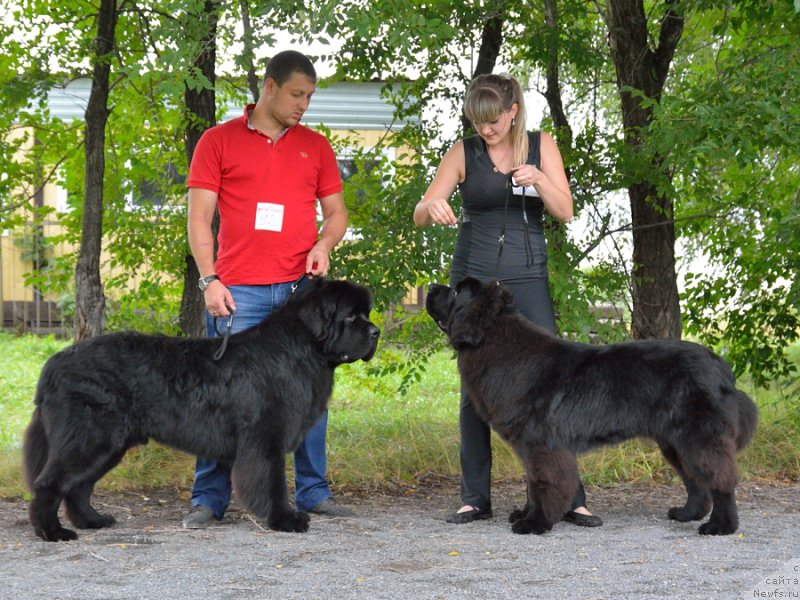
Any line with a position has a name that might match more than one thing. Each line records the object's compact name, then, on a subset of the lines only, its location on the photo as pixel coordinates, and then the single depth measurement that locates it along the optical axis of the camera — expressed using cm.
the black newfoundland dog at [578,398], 448
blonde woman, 466
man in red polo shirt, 482
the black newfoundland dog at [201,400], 443
